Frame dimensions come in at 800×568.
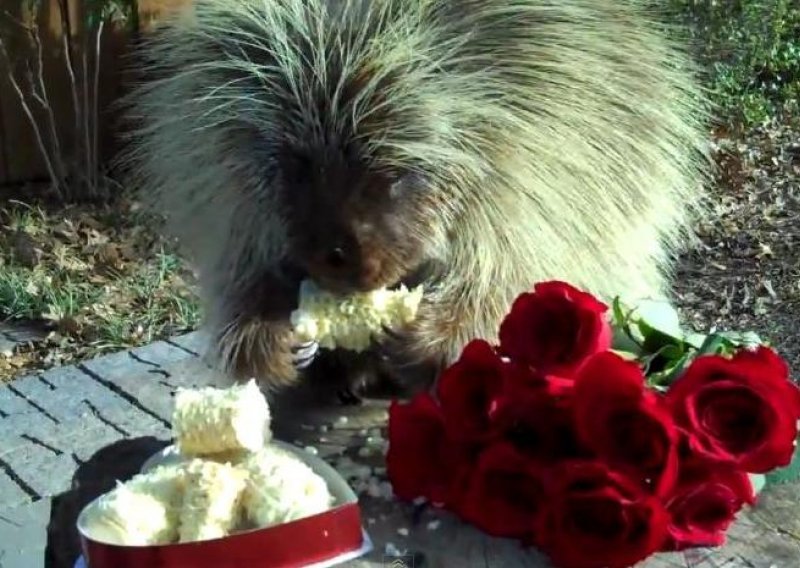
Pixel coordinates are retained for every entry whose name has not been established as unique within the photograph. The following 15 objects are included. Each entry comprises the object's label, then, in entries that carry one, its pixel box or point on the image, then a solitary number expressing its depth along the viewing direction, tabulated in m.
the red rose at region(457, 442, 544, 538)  1.31
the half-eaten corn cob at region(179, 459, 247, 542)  1.25
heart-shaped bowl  1.20
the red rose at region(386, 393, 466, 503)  1.40
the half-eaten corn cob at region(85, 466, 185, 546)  1.24
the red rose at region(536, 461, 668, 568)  1.21
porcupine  1.52
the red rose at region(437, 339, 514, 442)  1.35
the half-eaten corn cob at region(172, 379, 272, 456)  1.35
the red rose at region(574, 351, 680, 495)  1.23
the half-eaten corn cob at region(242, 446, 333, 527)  1.26
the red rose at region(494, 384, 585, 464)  1.32
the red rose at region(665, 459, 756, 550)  1.25
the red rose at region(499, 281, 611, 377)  1.31
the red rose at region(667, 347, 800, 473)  1.22
